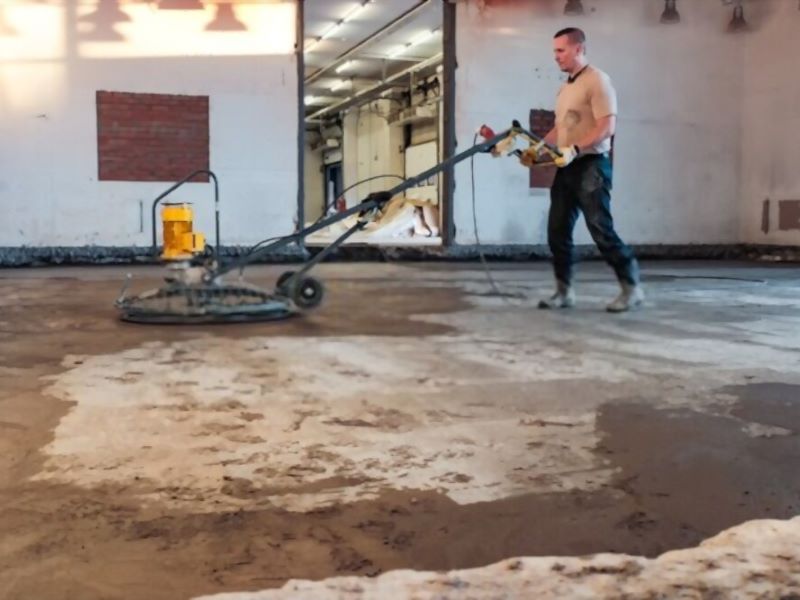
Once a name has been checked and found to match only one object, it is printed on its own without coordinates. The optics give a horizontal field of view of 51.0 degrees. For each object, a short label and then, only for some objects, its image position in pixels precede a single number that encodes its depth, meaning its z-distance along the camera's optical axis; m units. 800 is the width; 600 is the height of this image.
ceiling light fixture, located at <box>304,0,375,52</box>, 11.26
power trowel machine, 3.84
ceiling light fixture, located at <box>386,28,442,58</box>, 13.04
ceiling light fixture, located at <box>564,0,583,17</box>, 9.63
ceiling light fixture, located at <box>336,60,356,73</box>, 15.84
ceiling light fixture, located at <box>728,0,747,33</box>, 10.02
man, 4.15
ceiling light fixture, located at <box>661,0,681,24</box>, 9.88
